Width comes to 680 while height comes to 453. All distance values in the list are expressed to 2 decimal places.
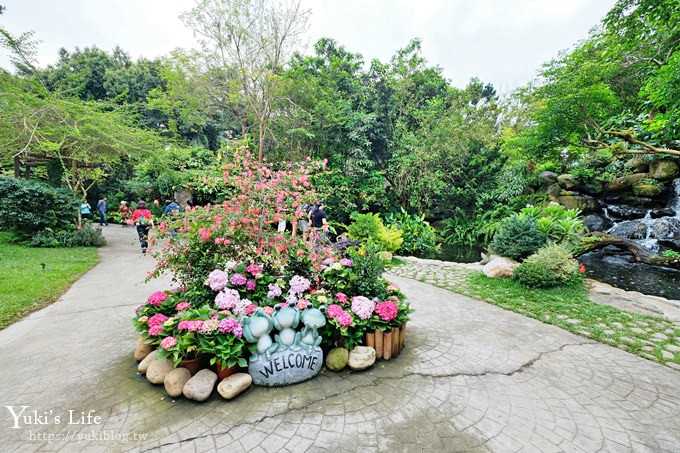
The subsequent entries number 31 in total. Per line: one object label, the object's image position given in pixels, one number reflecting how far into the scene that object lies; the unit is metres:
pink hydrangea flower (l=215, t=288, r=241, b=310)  2.72
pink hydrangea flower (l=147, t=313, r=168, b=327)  2.67
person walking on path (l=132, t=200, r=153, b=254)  6.92
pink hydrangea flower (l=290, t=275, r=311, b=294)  3.03
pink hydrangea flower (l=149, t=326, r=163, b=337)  2.58
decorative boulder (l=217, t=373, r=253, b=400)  2.31
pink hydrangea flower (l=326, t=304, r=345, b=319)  2.77
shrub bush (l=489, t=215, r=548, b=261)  6.41
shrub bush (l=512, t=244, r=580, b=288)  5.27
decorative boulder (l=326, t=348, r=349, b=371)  2.72
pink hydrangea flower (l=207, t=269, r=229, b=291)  2.96
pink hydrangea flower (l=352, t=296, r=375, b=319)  2.86
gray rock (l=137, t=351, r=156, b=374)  2.64
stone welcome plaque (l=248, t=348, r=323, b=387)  2.49
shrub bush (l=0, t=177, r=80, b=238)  8.17
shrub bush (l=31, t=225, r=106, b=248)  8.42
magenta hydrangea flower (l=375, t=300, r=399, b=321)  2.93
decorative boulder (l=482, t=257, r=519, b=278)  5.89
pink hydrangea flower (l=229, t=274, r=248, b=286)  3.11
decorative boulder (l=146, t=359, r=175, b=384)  2.49
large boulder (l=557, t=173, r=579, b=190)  11.91
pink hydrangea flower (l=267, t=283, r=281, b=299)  3.03
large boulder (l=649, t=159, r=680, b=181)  9.87
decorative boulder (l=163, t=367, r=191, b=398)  2.32
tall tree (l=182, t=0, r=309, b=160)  9.43
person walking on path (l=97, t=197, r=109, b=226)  14.01
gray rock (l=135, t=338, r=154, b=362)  2.85
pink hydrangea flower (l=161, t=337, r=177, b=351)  2.35
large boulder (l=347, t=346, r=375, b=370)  2.73
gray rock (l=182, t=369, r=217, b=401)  2.29
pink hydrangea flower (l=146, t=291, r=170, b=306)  3.02
